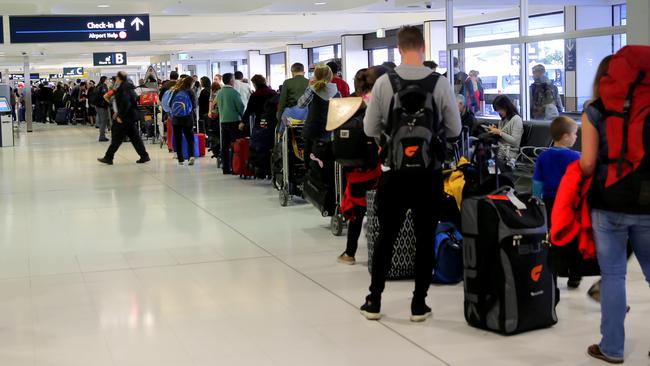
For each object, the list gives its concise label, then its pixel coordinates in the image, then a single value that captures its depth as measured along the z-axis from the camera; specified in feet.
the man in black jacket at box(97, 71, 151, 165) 49.21
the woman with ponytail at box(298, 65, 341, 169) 25.48
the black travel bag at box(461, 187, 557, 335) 14.87
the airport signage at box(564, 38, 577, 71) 32.09
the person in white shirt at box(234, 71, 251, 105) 45.02
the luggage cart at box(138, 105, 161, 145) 66.64
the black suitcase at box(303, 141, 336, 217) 25.21
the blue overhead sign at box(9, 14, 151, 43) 53.57
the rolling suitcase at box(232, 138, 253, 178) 40.12
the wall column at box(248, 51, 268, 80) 124.06
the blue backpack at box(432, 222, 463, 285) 18.29
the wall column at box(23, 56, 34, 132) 91.95
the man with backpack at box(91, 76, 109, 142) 72.08
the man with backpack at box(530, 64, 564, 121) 33.24
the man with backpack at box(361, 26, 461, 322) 15.28
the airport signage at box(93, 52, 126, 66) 97.50
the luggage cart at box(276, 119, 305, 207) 31.17
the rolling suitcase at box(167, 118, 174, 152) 56.70
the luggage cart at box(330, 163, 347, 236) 25.09
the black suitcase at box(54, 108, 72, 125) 108.17
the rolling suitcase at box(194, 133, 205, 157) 54.49
